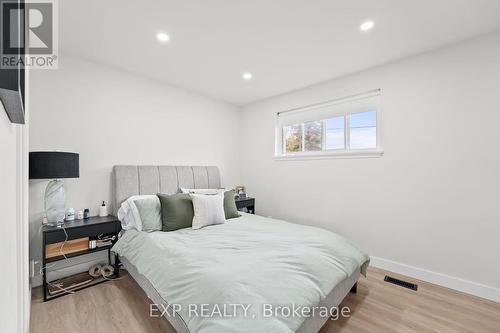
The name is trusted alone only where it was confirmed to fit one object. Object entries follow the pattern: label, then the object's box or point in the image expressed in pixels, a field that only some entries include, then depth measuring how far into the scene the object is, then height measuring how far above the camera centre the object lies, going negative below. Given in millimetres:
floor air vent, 2232 -1260
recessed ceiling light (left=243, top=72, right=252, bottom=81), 2971 +1279
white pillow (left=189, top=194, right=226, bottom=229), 2398 -512
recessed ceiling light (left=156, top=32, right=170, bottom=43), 2094 +1295
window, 2832 +563
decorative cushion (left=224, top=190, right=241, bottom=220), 2770 -533
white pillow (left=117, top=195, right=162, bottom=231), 2256 -529
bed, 1135 -723
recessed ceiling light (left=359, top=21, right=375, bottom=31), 1941 +1297
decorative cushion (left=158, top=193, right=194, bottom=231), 2287 -498
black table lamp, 1895 -55
